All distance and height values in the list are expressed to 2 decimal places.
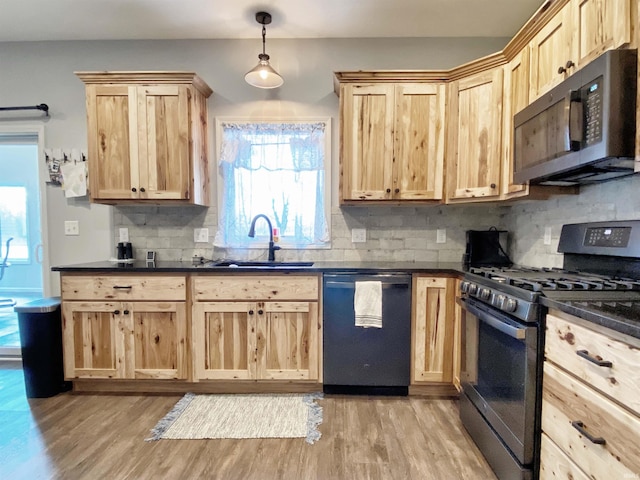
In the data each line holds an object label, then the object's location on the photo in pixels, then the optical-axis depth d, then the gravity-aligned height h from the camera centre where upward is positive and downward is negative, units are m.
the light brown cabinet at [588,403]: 0.90 -0.57
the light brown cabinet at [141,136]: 2.32 +0.70
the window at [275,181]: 2.66 +0.42
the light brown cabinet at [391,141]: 2.31 +0.67
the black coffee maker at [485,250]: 2.46 -0.16
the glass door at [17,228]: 2.86 +0.00
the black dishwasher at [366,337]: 2.16 -0.75
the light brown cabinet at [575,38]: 1.23 +0.88
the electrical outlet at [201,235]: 2.72 -0.05
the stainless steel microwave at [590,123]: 1.18 +0.45
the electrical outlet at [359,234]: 2.68 -0.04
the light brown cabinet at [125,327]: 2.21 -0.70
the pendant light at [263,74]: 2.24 +1.12
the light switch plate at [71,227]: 2.75 +0.01
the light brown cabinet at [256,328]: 2.20 -0.70
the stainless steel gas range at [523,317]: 1.27 -0.40
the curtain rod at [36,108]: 2.63 +1.03
